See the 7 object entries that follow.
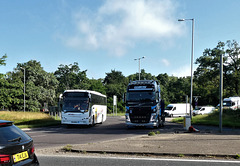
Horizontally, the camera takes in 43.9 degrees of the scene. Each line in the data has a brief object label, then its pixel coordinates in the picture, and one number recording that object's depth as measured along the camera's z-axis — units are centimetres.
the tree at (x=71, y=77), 7506
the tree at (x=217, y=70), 5012
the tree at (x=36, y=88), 5853
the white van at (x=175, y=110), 4990
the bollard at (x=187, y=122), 1955
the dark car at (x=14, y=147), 493
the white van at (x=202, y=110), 5184
